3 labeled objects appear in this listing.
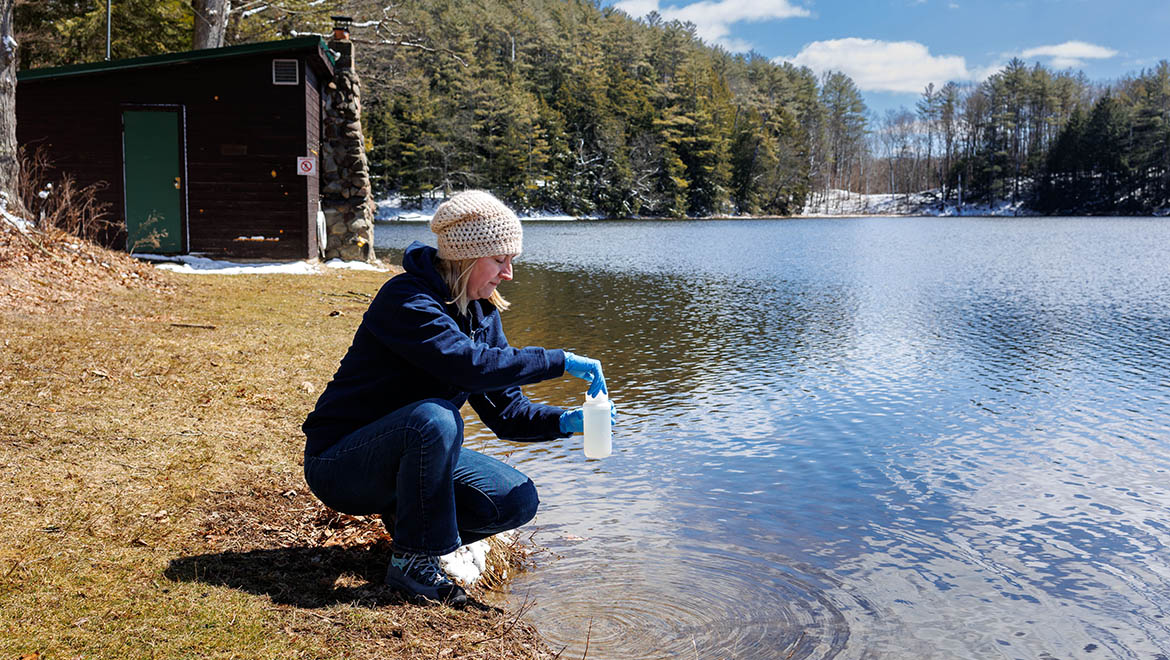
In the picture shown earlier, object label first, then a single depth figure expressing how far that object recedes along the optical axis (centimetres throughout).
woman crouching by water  328
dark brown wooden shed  1634
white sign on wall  1691
